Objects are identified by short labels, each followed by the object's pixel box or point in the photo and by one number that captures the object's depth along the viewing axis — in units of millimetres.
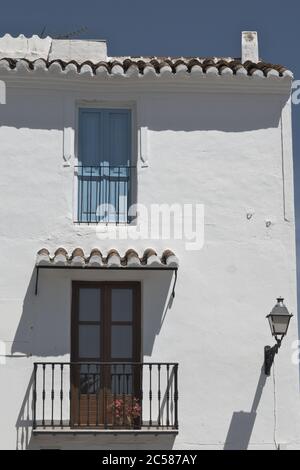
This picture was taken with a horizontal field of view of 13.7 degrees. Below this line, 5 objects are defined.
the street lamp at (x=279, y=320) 15750
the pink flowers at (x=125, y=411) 15930
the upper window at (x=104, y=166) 16938
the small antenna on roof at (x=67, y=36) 19172
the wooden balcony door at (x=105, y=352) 16078
